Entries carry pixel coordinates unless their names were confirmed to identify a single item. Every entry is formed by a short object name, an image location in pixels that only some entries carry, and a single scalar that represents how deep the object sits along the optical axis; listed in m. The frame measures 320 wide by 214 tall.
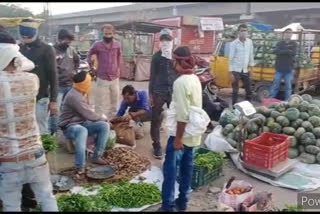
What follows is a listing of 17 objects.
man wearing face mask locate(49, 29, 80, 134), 6.32
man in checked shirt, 2.95
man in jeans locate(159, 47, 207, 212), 3.80
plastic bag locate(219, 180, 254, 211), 3.70
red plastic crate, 5.05
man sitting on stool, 4.89
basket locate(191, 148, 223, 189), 4.69
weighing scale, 5.06
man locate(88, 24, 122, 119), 6.83
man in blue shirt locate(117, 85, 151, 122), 6.36
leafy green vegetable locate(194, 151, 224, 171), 4.77
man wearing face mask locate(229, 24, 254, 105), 8.64
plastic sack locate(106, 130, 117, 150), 5.73
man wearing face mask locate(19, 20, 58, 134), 4.75
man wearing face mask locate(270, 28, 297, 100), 9.14
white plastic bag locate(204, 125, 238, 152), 5.90
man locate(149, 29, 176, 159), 5.61
